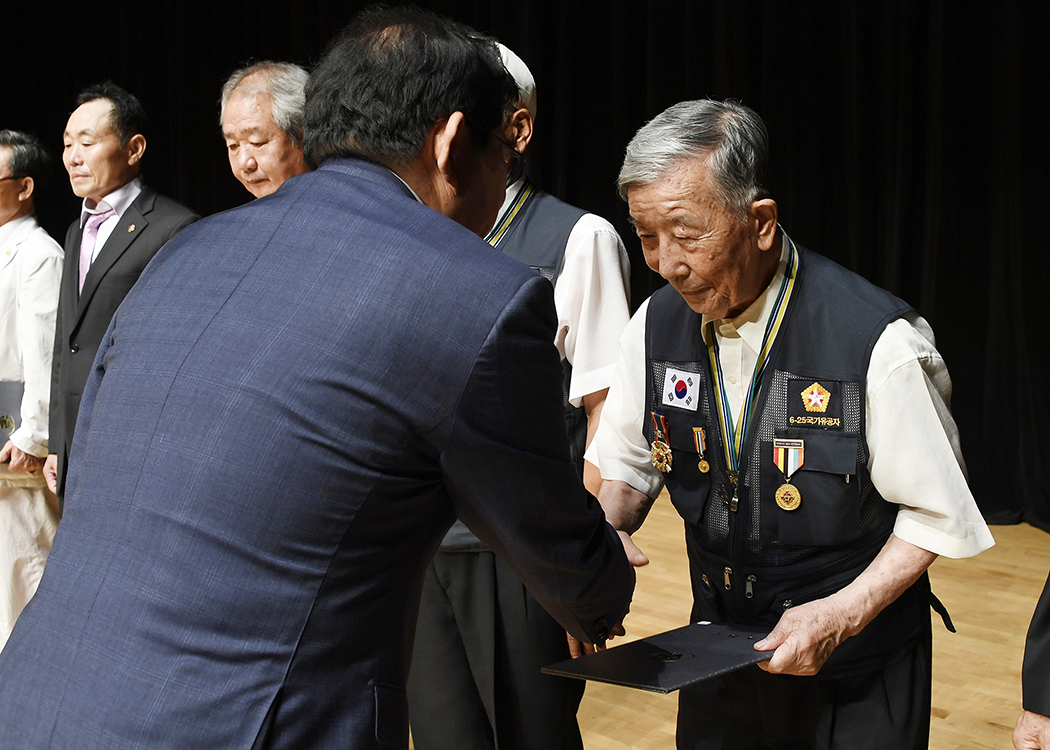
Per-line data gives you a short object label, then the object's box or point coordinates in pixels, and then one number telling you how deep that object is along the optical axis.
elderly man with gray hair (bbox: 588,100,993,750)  1.45
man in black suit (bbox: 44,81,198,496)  3.01
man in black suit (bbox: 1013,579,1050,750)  1.38
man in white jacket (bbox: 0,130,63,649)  3.26
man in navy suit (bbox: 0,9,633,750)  0.95
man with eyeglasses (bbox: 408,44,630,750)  1.84
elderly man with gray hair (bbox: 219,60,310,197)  2.23
